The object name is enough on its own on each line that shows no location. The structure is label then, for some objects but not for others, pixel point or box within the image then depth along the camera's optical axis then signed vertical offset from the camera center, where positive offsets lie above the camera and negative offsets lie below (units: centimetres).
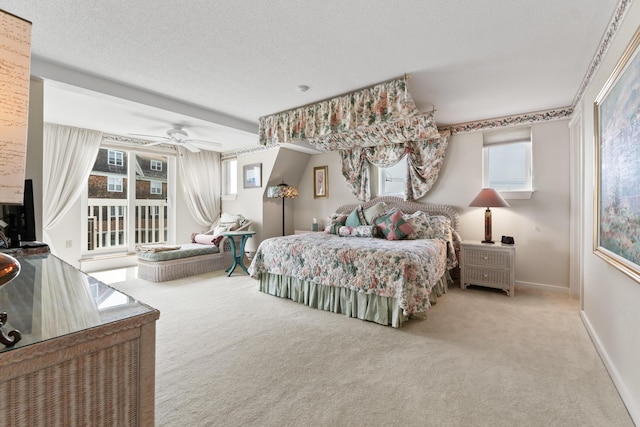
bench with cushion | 441 -70
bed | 274 -58
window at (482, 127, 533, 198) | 401 +82
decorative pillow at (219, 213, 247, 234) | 576 -10
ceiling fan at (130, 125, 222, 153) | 436 +123
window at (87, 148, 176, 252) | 529 +25
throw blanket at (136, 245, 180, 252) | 450 -52
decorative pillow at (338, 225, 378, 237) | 416 -21
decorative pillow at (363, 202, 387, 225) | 453 +10
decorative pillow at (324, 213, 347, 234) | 457 -9
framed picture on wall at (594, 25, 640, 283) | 155 +33
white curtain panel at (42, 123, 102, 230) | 455 +82
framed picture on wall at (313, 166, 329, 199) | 571 +70
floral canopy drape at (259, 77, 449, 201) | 302 +118
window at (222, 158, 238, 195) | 681 +96
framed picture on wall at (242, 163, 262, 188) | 590 +86
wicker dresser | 60 -34
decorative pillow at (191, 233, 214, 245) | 539 -43
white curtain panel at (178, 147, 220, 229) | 625 +77
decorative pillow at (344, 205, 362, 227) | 458 -3
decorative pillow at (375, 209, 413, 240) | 393 -12
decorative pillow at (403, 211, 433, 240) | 398 -12
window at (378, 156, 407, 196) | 491 +67
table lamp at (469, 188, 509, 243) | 375 +20
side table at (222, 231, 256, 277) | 471 -59
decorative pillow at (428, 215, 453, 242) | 396 -15
